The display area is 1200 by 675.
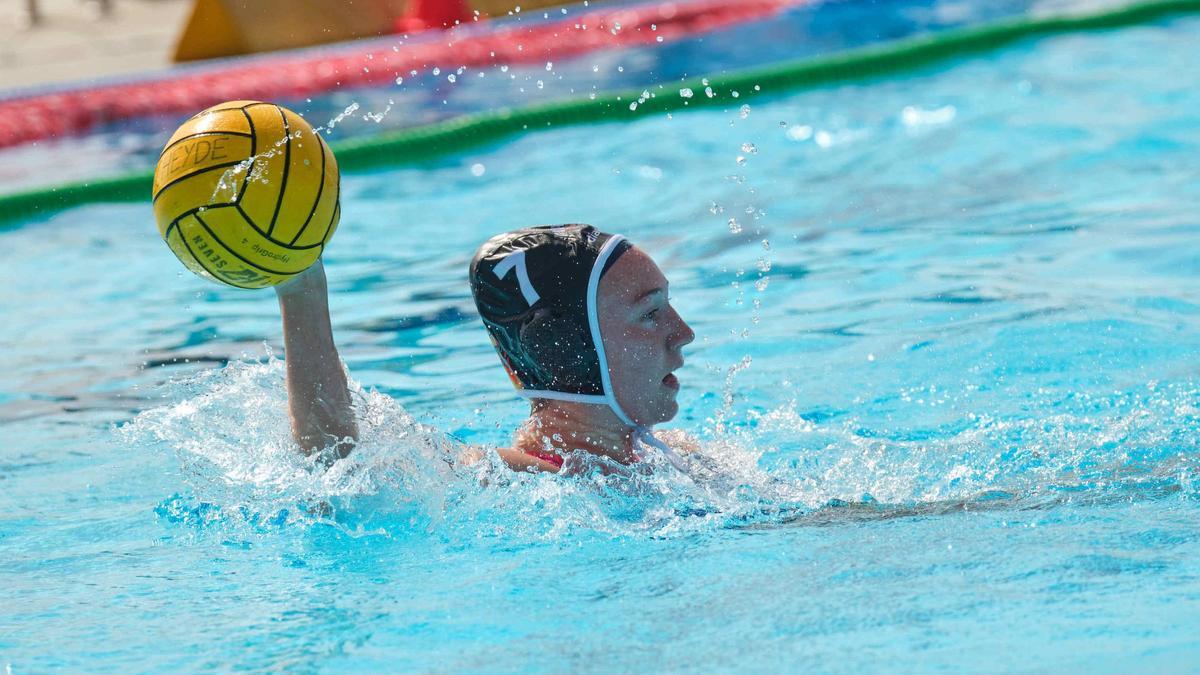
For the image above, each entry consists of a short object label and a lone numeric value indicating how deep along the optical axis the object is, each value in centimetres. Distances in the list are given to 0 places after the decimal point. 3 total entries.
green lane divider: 1369
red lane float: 1612
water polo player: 617
